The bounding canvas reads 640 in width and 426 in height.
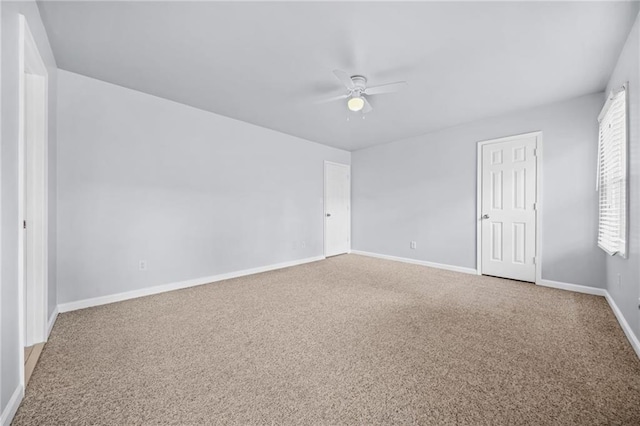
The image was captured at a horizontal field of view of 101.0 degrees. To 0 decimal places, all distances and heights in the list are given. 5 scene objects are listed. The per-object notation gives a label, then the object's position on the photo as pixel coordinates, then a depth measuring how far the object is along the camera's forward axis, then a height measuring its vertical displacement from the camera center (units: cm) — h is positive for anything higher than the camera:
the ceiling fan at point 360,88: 262 +127
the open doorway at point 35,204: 211 +5
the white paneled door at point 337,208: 569 +5
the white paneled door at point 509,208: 374 +4
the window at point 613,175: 233 +36
